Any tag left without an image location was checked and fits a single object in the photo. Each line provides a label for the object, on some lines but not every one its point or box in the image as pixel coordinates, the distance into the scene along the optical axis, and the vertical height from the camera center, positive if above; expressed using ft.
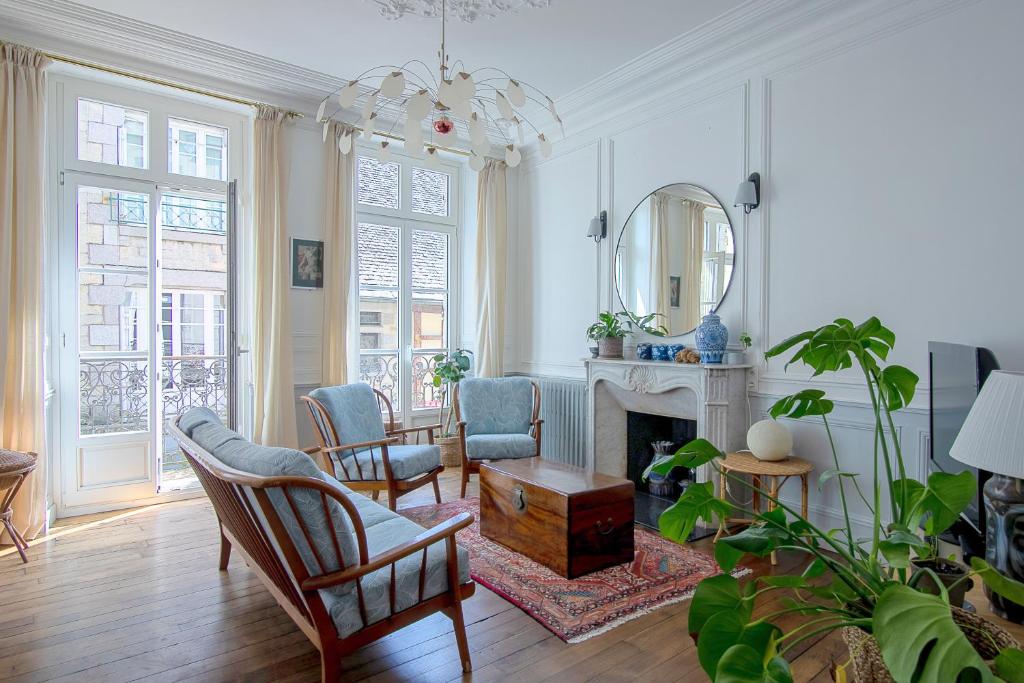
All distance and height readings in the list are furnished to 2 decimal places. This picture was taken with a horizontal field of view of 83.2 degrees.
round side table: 10.28 -2.41
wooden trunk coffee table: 9.39 -3.14
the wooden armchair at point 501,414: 14.20 -2.14
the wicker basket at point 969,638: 2.81 -1.54
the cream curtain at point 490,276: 18.35 +1.85
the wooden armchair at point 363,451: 12.12 -2.61
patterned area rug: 8.29 -4.04
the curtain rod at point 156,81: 12.41 +5.84
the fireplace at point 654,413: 12.26 -1.86
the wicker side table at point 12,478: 10.19 -2.63
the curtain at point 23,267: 11.41 +1.28
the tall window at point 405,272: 17.72 +1.97
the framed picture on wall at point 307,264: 15.43 +1.86
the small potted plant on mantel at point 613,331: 14.89 +0.11
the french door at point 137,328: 13.04 +0.08
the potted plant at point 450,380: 17.46 -1.45
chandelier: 7.88 +3.33
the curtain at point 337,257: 15.69 +2.09
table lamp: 3.94 -0.86
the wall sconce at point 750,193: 12.30 +3.07
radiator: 16.65 -2.54
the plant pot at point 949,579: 3.43 -1.45
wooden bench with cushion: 5.81 -2.43
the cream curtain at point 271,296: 14.51 +0.93
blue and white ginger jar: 12.45 -0.12
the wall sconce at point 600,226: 16.08 +3.04
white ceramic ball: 10.80 -1.98
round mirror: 13.30 +1.92
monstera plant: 2.18 -1.13
